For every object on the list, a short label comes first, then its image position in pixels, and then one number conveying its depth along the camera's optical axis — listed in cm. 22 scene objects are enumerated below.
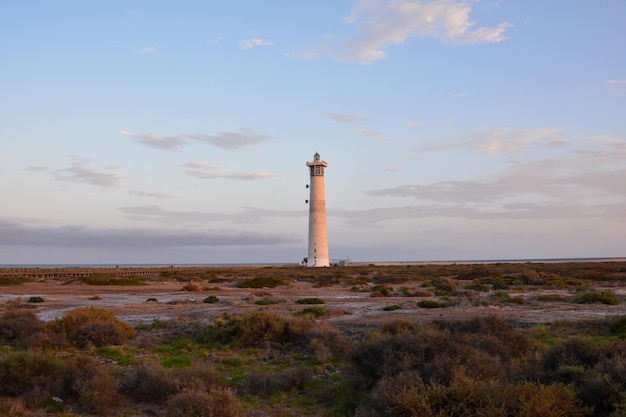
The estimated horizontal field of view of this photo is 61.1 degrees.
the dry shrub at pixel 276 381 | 1130
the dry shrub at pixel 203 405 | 855
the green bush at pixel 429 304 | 2515
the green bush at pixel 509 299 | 2664
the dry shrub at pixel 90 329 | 1602
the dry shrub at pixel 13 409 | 964
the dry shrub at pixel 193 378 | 1034
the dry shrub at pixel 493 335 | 1162
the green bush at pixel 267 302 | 2763
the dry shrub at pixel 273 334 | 1520
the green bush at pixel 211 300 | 2990
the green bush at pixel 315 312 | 2178
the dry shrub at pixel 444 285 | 3792
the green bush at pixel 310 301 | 2842
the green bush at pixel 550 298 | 2788
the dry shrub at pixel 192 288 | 4268
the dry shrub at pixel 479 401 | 722
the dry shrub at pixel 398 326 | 1473
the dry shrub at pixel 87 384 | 1027
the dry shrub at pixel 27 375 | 1079
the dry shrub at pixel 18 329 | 1617
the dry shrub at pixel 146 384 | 1071
